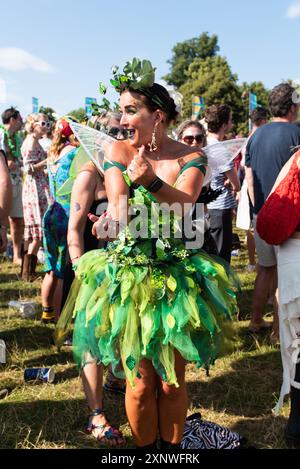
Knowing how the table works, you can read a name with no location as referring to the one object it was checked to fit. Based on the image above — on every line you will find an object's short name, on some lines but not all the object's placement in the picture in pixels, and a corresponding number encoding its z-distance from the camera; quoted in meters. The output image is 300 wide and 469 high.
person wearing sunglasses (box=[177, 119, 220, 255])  3.96
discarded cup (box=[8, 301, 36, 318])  5.01
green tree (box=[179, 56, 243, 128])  37.41
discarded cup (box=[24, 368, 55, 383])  3.52
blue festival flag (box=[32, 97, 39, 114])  14.13
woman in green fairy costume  2.09
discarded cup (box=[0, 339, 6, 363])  3.50
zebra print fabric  2.51
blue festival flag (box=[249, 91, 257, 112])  15.09
